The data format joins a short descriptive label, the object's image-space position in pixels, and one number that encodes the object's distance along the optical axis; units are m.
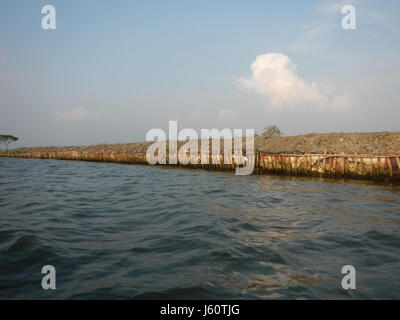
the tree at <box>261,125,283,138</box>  45.72
